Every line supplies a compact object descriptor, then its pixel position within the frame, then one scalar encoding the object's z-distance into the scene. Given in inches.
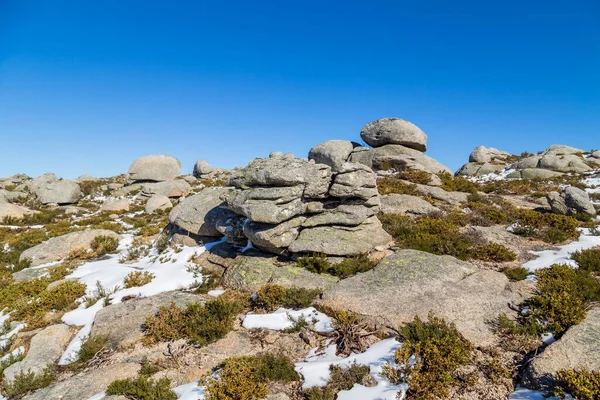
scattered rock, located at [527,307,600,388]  193.7
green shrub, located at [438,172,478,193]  852.0
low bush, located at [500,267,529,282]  335.3
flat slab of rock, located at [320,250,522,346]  268.2
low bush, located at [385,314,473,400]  196.9
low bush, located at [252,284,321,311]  318.7
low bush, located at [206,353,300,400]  203.3
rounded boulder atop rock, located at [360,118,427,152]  1134.4
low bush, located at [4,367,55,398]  226.8
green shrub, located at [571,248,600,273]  333.7
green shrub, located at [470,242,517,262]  390.6
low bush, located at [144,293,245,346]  278.8
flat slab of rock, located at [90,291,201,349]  289.9
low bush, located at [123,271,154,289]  397.5
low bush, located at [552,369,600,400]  170.1
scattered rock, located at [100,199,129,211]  980.6
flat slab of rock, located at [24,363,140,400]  219.3
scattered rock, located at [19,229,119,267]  514.0
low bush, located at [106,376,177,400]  211.2
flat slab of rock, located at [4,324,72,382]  252.1
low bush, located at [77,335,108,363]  267.7
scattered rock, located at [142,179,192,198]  1195.9
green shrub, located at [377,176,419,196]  757.9
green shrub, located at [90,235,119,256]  550.5
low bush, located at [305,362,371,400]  201.6
